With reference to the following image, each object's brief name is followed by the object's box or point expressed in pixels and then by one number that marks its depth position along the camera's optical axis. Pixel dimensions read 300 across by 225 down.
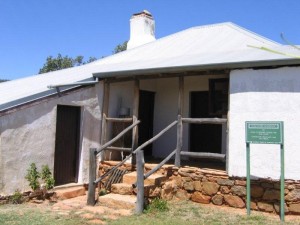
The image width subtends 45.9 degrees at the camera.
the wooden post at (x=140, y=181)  6.78
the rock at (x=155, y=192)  7.56
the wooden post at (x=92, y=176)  7.47
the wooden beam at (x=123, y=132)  7.76
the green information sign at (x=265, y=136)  6.57
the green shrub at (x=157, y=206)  6.99
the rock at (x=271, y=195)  7.02
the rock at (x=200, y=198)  7.82
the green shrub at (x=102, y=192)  8.39
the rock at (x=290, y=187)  6.88
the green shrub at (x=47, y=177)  8.00
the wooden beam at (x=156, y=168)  7.22
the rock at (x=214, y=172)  7.69
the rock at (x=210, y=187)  7.71
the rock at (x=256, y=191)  7.20
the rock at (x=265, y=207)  7.11
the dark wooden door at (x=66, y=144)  8.84
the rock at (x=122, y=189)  7.70
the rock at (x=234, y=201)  7.40
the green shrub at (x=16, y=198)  7.56
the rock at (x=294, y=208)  6.82
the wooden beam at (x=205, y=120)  7.80
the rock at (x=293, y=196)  6.83
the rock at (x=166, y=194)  7.88
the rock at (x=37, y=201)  7.79
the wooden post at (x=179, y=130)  8.30
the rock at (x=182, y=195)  8.12
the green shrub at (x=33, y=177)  7.83
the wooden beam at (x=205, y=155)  7.74
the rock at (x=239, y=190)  7.36
